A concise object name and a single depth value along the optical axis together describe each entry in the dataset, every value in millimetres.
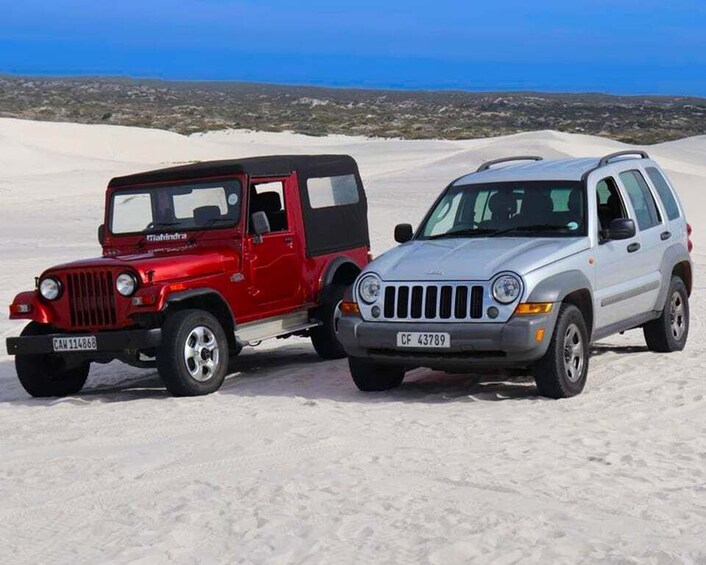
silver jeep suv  9125
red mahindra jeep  10000
